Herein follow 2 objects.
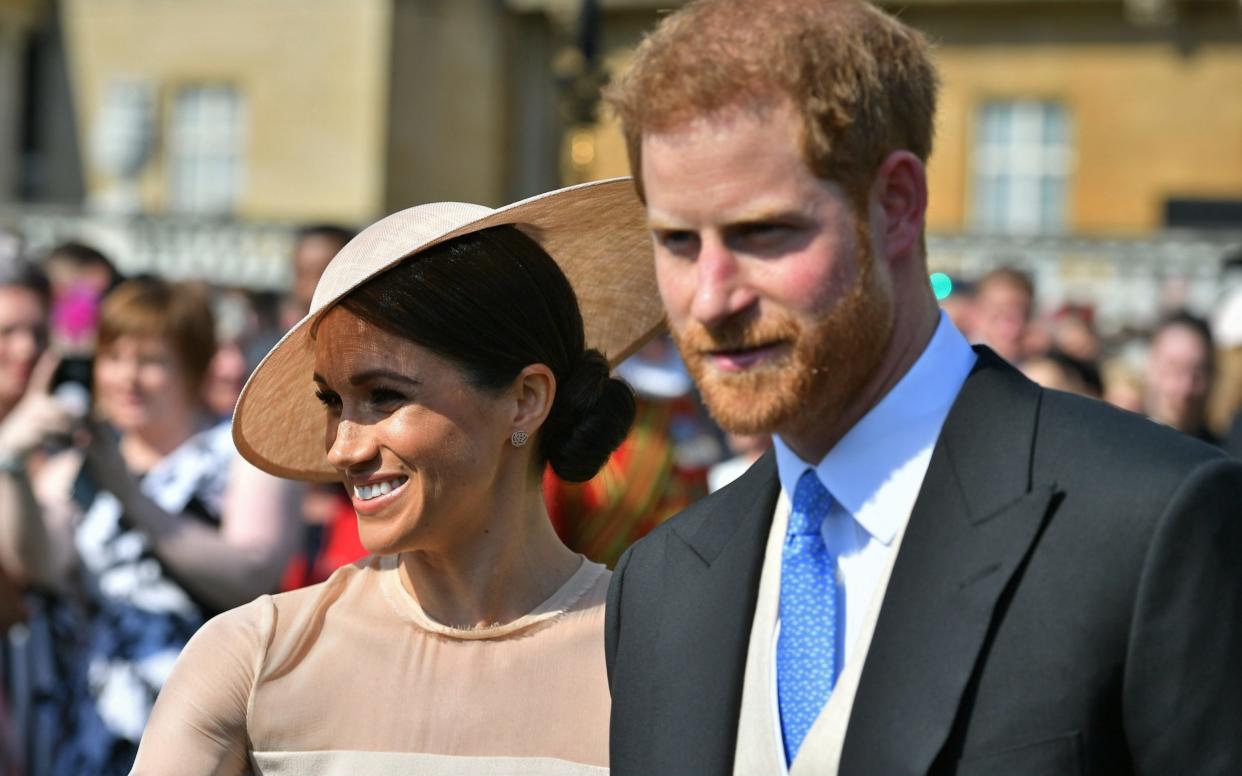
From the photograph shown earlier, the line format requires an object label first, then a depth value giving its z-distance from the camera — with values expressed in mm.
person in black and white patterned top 9055
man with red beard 3937
